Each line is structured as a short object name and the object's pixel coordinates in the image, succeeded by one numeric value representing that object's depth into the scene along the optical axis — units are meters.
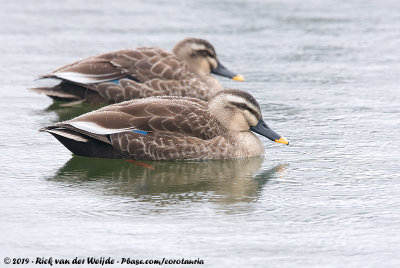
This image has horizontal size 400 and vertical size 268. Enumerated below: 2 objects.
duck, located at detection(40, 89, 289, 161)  16.78
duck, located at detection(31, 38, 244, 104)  21.91
